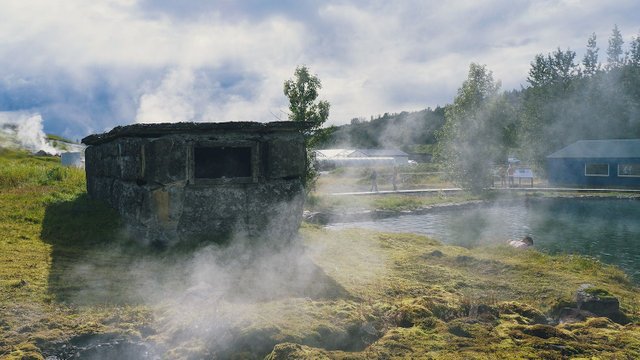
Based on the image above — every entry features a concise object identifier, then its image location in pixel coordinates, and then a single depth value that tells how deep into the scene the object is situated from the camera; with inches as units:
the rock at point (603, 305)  307.9
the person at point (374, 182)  1504.7
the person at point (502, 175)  1719.7
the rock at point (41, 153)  1935.3
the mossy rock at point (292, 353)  216.8
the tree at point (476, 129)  1348.4
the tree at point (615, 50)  2682.1
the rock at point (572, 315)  296.8
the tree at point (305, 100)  970.1
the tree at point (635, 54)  2402.1
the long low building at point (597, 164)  1658.5
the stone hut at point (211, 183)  367.9
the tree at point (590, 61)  2562.3
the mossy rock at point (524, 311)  290.2
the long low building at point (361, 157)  2674.7
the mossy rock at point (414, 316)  269.1
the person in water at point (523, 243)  580.7
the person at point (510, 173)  1763.8
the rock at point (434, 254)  448.1
